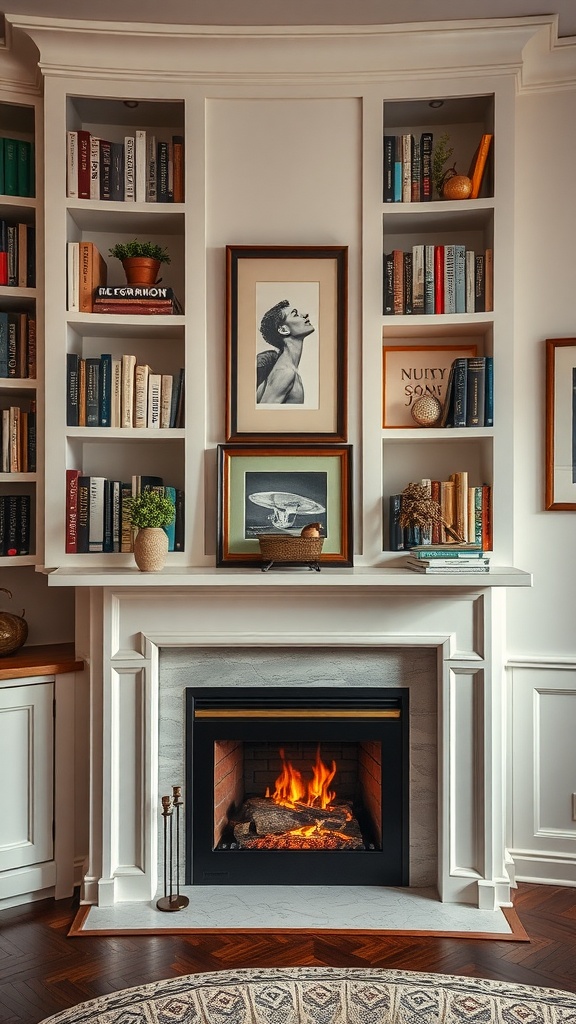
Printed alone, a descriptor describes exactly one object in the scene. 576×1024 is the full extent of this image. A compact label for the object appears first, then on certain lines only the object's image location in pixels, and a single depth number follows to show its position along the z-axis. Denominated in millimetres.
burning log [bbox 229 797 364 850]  2957
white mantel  2752
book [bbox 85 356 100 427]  2902
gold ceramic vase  2688
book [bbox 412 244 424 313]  2912
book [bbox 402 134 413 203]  2920
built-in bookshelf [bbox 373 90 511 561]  2861
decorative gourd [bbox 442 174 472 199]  2871
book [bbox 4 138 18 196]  3018
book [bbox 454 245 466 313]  2906
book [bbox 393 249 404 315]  2928
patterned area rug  2053
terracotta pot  2916
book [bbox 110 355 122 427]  2918
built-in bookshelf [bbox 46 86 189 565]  2879
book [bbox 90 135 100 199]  2922
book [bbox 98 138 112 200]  2934
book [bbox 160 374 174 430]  2936
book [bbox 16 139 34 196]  3029
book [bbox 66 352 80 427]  2891
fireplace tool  2719
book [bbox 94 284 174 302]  2893
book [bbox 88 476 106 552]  2906
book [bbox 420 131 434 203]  2938
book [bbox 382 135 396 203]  2916
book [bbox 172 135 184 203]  2949
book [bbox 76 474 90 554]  2889
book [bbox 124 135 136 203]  2930
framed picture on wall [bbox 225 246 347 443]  2910
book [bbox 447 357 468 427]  2883
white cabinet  2818
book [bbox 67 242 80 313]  2902
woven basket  2650
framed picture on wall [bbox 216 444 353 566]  2896
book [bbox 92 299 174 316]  2895
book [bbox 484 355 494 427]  2869
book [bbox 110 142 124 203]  2942
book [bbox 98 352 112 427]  2902
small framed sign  3062
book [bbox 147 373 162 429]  2926
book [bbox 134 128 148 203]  2932
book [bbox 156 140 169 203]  2949
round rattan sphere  2934
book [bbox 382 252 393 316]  2934
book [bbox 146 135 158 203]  2947
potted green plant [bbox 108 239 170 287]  2914
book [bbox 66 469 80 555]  2871
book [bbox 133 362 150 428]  2916
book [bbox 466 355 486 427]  2871
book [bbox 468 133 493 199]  2853
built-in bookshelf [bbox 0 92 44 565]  2977
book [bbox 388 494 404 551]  2904
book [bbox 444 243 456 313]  2904
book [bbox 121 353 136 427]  2906
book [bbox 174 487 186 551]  2914
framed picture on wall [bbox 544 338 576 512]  3002
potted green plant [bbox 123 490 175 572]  2691
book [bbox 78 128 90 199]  2912
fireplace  2865
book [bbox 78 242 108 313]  2916
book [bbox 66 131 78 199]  2900
